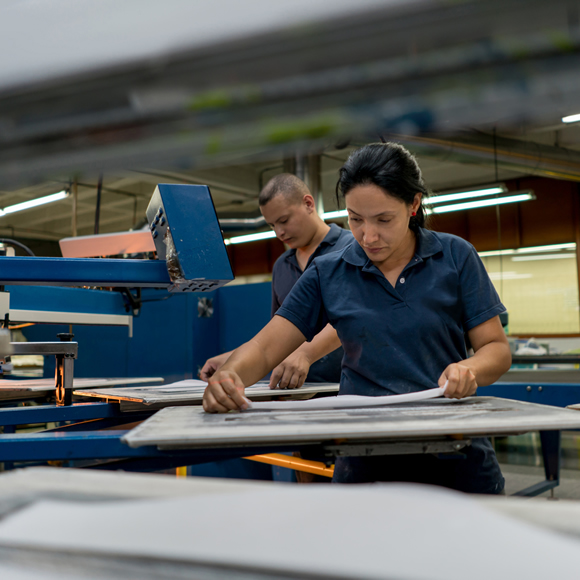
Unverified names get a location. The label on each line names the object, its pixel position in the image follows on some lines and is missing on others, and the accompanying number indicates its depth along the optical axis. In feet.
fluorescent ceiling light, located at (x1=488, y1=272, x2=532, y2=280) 24.36
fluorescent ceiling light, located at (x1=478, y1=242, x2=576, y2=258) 23.24
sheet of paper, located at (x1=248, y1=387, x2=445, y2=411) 3.22
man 6.28
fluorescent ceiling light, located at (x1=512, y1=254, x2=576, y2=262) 23.30
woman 3.94
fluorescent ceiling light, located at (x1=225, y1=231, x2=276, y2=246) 24.48
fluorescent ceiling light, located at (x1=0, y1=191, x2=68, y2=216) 22.79
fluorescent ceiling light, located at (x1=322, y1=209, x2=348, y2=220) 21.44
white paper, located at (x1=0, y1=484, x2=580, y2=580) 0.90
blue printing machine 2.78
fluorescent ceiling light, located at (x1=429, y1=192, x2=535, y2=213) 20.01
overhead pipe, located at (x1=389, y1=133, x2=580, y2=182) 17.60
